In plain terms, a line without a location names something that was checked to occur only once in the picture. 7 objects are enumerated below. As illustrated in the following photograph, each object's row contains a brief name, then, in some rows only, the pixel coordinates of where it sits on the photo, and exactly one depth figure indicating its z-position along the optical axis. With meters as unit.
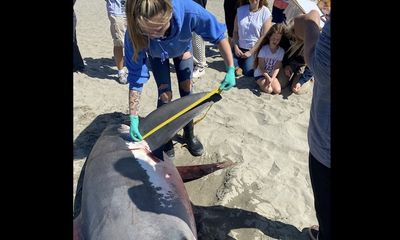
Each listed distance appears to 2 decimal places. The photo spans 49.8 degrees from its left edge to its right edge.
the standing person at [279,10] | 6.20
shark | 2.34
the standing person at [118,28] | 5.31
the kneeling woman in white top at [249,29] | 5.69
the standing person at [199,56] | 5.56
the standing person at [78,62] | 5.69
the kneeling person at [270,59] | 5.15
